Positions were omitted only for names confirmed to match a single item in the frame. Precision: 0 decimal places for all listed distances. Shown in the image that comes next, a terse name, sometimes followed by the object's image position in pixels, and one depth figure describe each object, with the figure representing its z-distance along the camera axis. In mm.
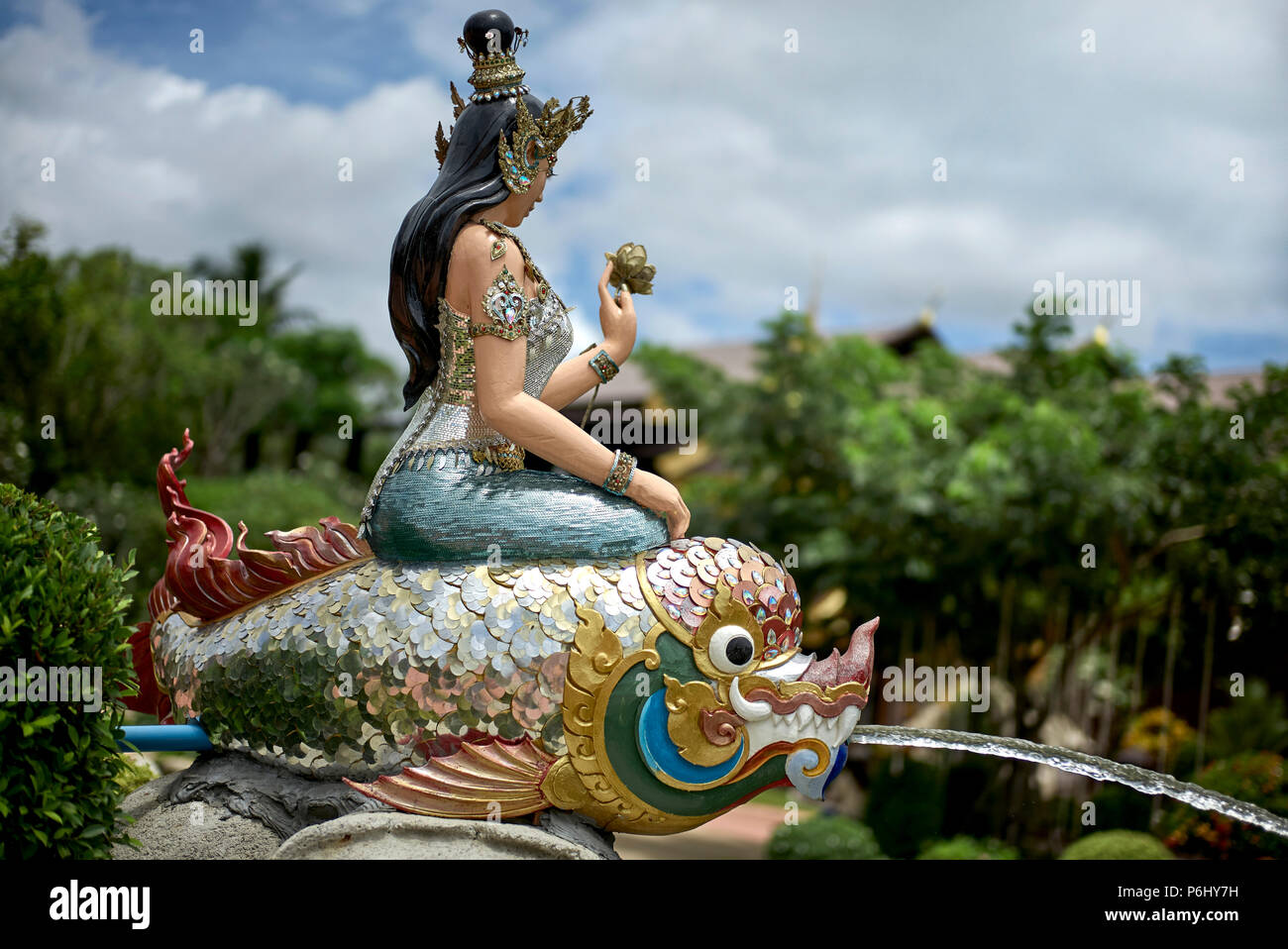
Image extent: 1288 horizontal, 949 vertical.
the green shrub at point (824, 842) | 9008
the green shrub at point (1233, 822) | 7465
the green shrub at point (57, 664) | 3268
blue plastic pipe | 3736
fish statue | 3504
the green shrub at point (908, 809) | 9969
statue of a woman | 3705
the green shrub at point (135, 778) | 4814
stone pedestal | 3383
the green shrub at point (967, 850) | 9008
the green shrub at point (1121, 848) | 7379
